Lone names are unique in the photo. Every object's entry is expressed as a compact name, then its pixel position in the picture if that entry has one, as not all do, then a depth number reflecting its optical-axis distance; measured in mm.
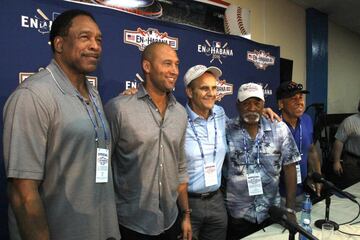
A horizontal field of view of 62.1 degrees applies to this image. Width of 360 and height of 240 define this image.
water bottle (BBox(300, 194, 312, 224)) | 1529
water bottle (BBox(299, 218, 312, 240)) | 1280
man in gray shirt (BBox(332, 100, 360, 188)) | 3346
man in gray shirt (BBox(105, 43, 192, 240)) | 1436
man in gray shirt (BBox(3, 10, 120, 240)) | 990
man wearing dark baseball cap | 2098
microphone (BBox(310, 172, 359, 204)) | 1519
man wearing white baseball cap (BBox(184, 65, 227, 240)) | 1786
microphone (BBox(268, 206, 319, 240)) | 923
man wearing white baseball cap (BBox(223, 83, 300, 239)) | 1790
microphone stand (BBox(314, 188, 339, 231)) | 1587
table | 1490
